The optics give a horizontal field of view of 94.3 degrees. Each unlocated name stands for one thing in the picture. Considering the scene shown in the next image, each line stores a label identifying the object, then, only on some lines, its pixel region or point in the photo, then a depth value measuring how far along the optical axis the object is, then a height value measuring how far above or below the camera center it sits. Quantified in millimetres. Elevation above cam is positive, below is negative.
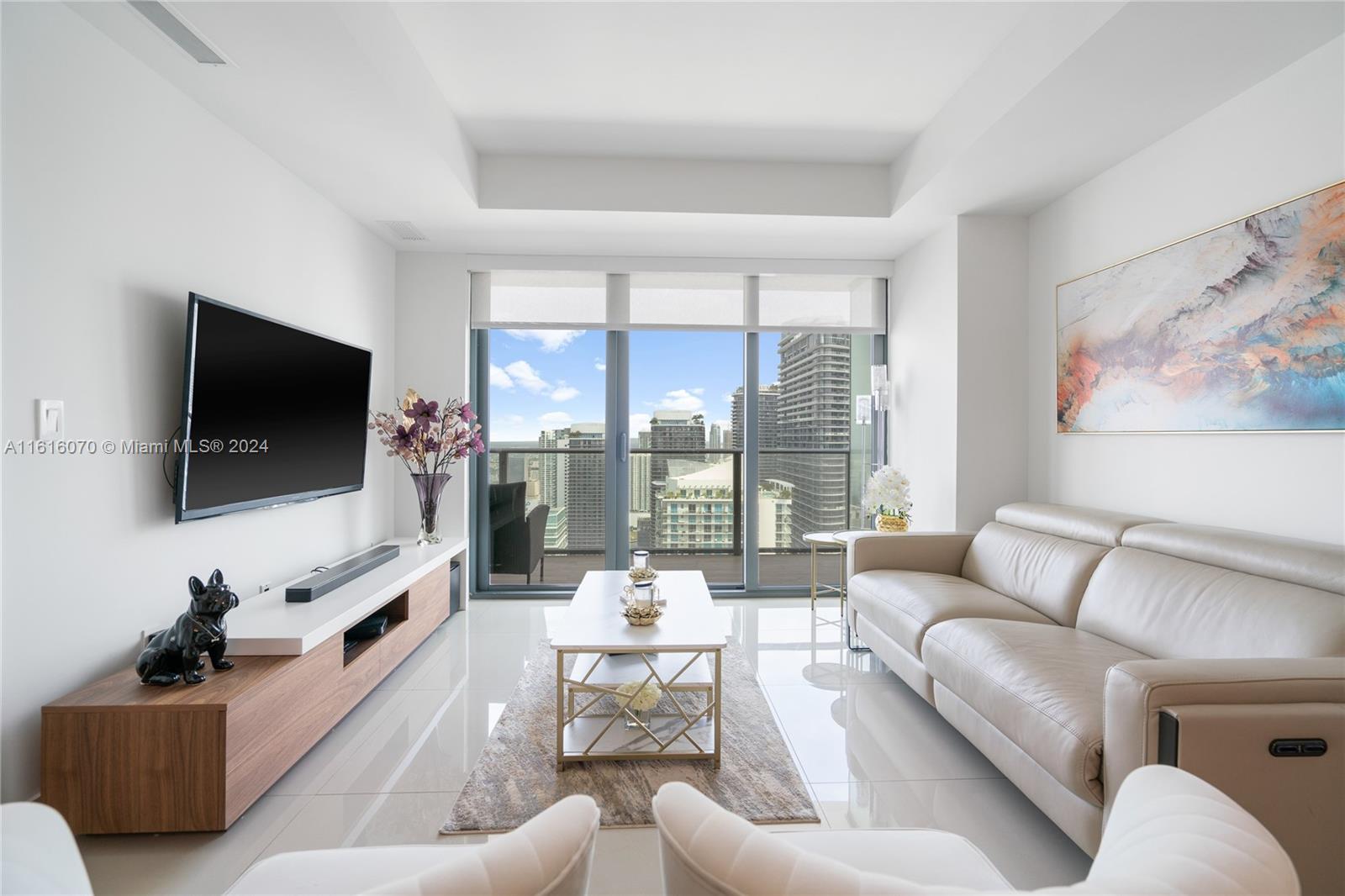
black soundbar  2617 -572
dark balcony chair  4789 -621
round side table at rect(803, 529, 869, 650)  3652 -639
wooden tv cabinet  1746 -843
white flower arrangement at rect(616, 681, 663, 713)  2389 -933
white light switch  1800 +103
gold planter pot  3918 -440
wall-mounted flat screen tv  2283 +175
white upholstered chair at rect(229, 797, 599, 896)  611 -429
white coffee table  2256 -913
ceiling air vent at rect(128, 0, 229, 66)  1833 +1325
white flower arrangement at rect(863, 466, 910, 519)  3922 -242
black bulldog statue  1902 -580
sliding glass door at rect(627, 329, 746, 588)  4816 +1
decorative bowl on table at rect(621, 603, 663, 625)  2461 -635
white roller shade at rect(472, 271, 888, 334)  4547 +1130
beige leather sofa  1421 -637
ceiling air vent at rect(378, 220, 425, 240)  3831 +1413
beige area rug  1980 -1138
